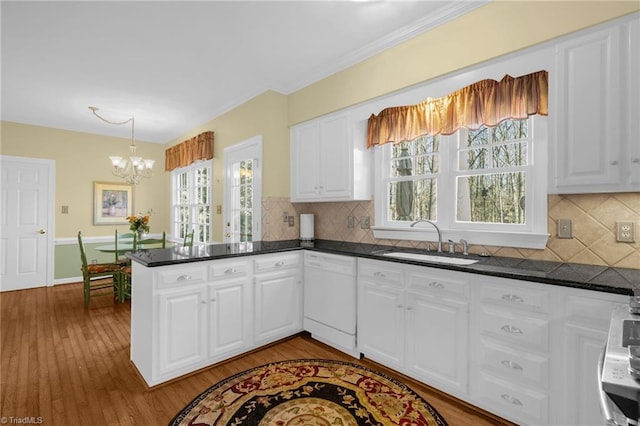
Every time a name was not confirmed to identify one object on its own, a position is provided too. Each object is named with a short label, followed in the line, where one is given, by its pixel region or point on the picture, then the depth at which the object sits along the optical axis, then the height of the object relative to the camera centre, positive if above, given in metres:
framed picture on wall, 5.89 +0.19
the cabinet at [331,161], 3.23 +0.59
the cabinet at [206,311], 2.32 -0.83
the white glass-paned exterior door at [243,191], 3.97 +0.31
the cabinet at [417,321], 2.09 -0.80
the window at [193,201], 5.19 +0.22
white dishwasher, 2.79 -0.82
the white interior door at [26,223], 5.04 -0.18
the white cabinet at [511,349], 1.75 -0.81
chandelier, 4.57 +0.80
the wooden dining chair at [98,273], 4.22 -0.87
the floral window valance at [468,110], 2.16 +0.85
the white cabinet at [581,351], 1.56 -0.71
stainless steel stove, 0.71 -0.40
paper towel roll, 3.81 -0.16
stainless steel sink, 2.37 -0.36
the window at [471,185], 2.32 +0.26
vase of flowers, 4.51 -0.18
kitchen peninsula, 1.69 -0.72
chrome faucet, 2.72 -0.20
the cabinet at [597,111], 1.73 +0.62
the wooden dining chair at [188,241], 4.41 -0.44
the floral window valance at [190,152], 4.93 +1.09
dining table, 4.40 -0.51
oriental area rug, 1.95 -1.30
